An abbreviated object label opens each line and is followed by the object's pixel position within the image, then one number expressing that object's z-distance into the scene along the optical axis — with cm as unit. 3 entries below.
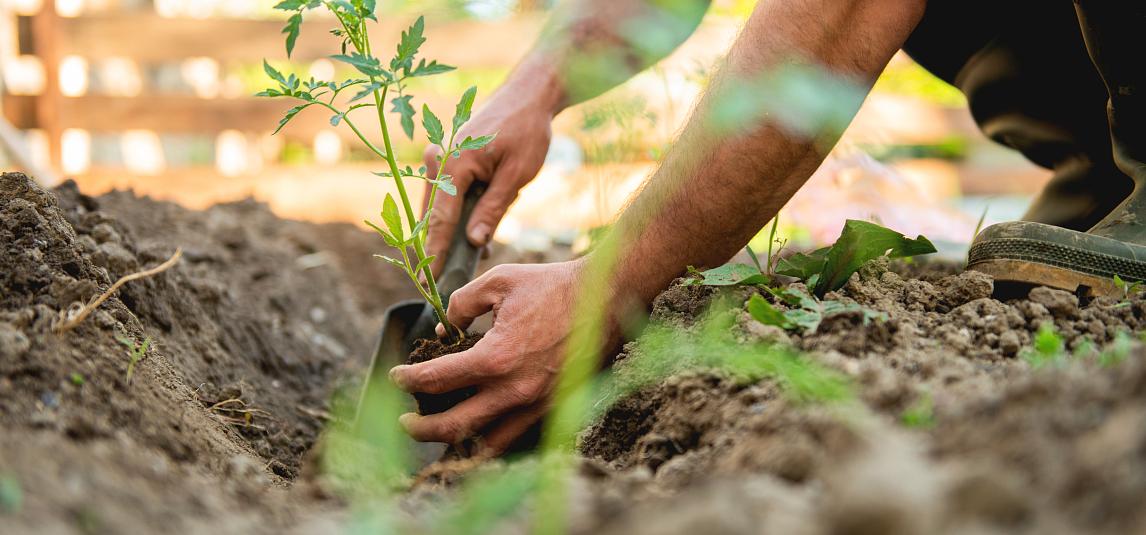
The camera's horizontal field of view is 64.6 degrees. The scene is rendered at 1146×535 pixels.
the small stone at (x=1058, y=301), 134
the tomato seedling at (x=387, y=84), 131
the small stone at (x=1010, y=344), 121
